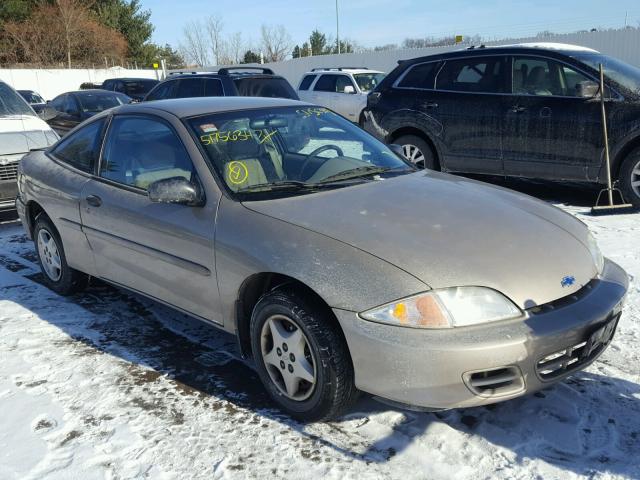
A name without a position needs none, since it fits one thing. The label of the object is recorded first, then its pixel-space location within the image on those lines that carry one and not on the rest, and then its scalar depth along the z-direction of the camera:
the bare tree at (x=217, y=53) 63.16
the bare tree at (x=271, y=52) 64.62
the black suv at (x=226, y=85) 10.73
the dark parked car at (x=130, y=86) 19.58
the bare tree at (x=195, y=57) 62.91
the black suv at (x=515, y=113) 6.71
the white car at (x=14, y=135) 7.13
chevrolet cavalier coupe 2.59
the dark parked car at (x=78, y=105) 12.86
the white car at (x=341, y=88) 14.54
